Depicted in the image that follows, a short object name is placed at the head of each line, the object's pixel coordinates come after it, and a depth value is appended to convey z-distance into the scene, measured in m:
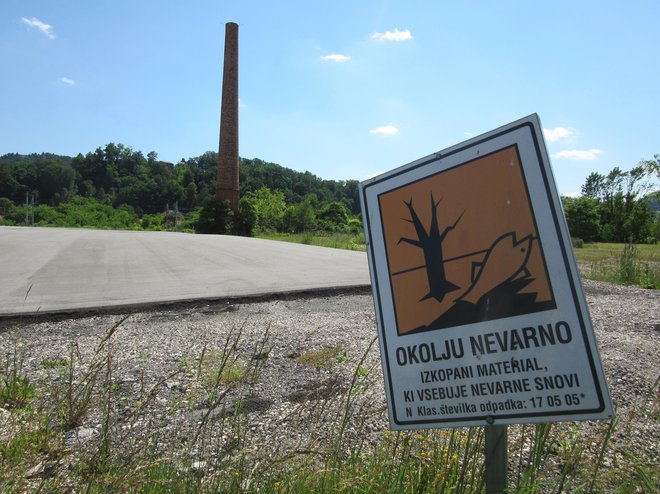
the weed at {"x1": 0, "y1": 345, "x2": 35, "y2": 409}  3.52
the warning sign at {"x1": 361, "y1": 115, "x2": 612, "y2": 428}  1.18
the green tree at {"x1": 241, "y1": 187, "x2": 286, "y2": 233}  56.94
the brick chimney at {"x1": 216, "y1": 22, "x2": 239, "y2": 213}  43.03
